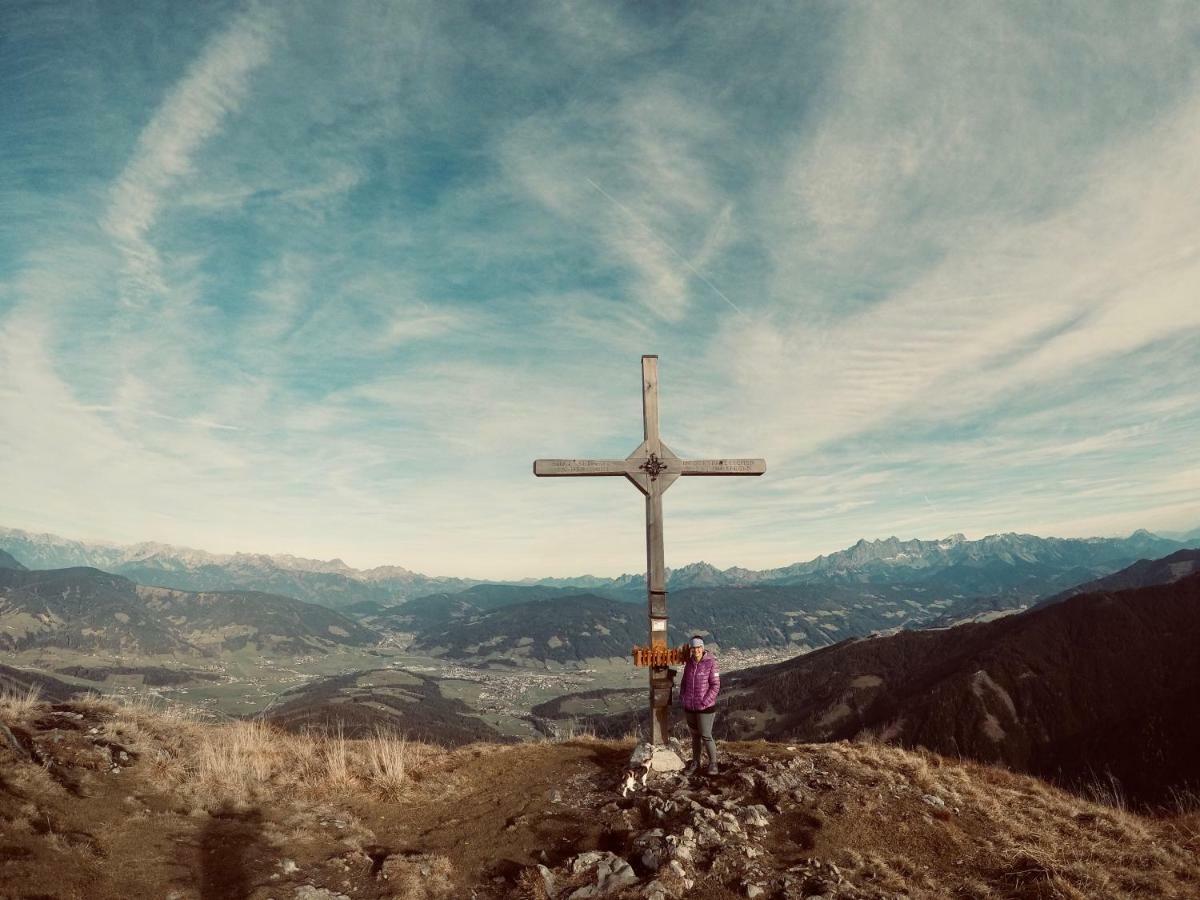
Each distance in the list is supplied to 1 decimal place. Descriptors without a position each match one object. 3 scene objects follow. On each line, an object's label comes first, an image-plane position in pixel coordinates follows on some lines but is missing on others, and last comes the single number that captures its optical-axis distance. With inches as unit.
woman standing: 569.0
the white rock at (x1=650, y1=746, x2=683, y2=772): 585.4
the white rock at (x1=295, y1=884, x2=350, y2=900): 360.5
